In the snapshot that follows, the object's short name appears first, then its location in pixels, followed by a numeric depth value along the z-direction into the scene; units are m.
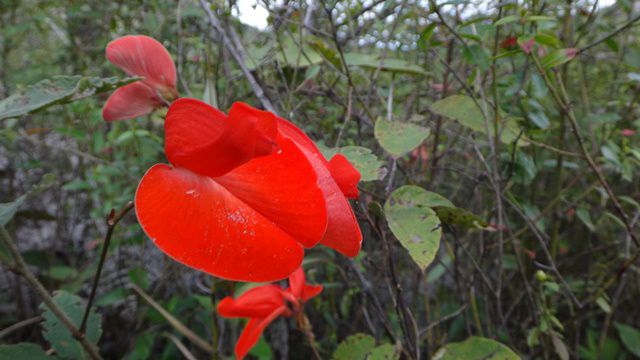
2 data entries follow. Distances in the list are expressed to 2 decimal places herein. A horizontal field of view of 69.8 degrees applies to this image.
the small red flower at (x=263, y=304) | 0.15
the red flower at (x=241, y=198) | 0.08
